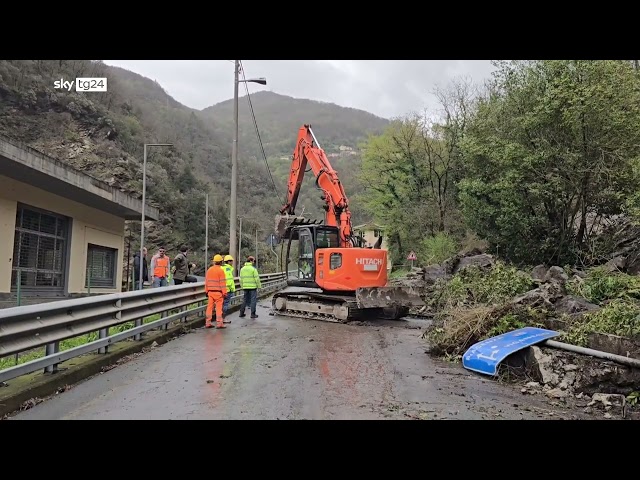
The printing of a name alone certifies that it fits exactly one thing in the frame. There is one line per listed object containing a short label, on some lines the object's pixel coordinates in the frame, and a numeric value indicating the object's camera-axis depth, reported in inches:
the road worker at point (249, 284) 538.6
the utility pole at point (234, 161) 700.7
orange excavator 522.0
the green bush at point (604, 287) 395.5
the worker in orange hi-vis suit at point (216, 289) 448.5
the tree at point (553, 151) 657.6
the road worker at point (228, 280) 508.5
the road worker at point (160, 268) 573.3
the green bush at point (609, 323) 280.1
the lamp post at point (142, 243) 621.1
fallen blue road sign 277.2
